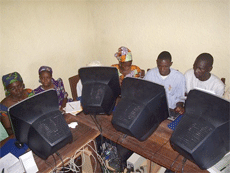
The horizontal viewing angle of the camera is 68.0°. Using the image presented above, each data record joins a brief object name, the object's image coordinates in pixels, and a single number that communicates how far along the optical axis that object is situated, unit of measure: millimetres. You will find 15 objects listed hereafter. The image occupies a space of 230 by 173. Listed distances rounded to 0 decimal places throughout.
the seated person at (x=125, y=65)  2510
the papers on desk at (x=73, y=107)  1911
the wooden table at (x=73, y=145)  1300
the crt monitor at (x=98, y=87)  1512
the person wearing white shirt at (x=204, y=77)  1850
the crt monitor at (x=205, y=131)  994
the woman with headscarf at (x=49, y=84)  2367
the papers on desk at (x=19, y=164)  1216
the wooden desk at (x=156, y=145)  1214
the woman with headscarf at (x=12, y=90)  2049
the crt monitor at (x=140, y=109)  1252
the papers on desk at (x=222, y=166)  1110
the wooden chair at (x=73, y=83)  2896
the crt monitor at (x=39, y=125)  1226
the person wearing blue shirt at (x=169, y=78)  1947
